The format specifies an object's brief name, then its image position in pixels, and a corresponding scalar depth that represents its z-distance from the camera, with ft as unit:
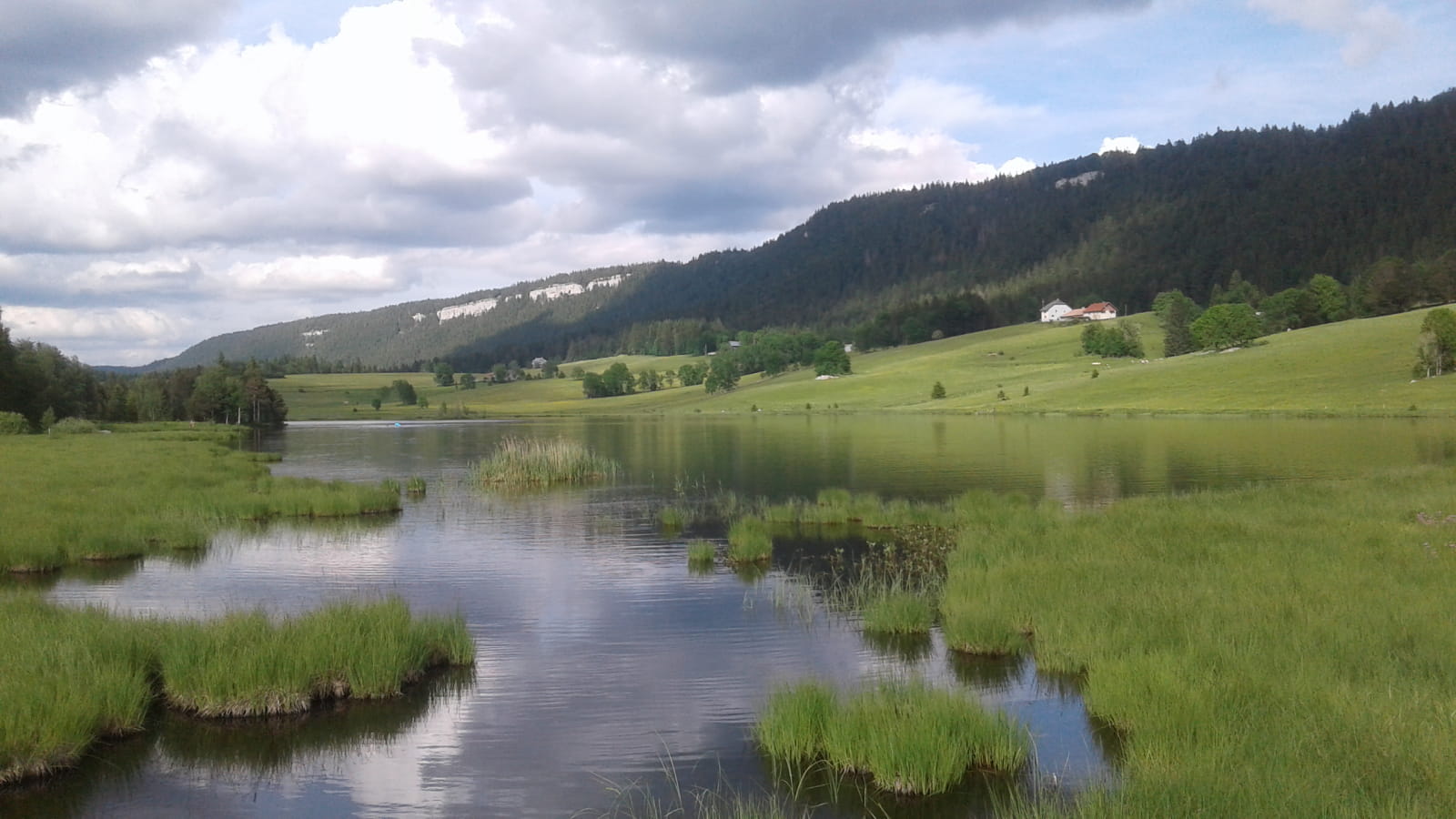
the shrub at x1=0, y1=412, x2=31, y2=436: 225.15
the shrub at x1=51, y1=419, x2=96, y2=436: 253.03
